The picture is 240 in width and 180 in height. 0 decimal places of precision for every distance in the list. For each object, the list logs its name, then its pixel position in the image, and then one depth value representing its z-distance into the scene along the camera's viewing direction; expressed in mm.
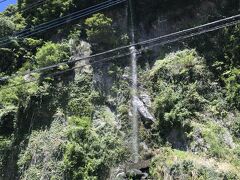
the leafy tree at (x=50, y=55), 18281
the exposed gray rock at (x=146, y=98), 16672
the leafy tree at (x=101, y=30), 18656
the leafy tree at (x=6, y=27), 20912
